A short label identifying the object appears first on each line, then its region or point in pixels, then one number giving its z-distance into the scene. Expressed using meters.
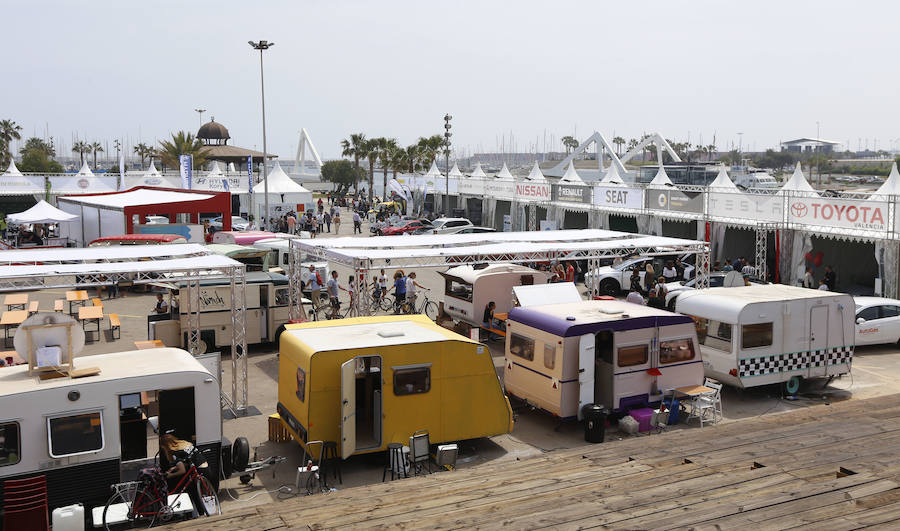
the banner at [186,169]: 48.03
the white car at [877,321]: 18.91
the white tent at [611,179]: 43.21
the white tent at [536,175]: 48.88
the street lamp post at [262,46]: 39.91
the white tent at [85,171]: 56.89
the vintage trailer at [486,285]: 20.11
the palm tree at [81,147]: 146.65
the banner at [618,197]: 32.68
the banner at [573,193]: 35.84
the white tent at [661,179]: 42.22
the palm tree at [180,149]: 78.75
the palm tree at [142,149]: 142.24
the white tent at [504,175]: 55.42
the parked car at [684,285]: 22.59
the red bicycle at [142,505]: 8.73
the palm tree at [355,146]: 73.81
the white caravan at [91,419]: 8.91
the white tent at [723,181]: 34.19
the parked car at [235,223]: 41.11
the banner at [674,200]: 29.34
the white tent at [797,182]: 30.09
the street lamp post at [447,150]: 47.53
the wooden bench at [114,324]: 20.67
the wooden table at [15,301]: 24.19
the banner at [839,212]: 22.38
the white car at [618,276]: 26.97
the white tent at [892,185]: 26.80
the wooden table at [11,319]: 20.12
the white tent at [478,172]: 57.33
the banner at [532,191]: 39.44
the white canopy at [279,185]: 49.25
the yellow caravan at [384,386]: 11.12
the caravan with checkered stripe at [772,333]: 14.77
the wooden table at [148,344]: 15.20
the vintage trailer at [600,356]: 13.08
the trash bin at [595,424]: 12.81
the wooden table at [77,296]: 22.79
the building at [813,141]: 184.85
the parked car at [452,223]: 41.25
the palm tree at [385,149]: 72.00
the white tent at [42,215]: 37.08
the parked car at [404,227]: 40.56
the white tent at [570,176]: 49.16
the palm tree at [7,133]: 99.62
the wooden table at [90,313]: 20.52
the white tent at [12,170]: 53.03
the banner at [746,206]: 25.94
